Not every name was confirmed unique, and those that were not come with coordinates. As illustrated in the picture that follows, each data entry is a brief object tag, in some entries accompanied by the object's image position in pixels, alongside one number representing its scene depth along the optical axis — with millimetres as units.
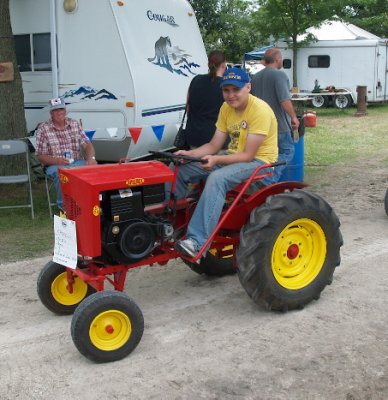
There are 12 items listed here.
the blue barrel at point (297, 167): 7438
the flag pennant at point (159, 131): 7816
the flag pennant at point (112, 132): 7453
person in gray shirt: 6191
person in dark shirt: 5852
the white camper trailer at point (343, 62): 20297
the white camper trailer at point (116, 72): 7395
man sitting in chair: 6453
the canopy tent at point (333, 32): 20844
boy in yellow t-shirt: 3932
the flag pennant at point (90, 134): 7535
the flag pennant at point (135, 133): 7430
